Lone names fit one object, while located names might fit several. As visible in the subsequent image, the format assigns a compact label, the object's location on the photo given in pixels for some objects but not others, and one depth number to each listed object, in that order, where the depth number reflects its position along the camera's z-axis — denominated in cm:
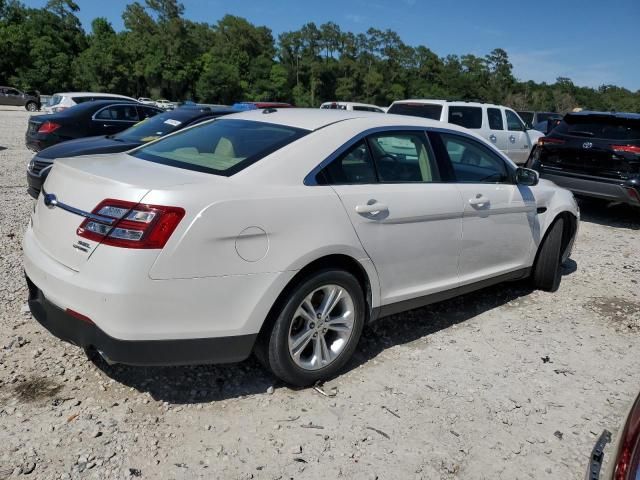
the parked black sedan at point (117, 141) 670
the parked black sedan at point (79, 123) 999
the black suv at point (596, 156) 781
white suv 1138
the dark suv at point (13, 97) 4122
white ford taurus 259
